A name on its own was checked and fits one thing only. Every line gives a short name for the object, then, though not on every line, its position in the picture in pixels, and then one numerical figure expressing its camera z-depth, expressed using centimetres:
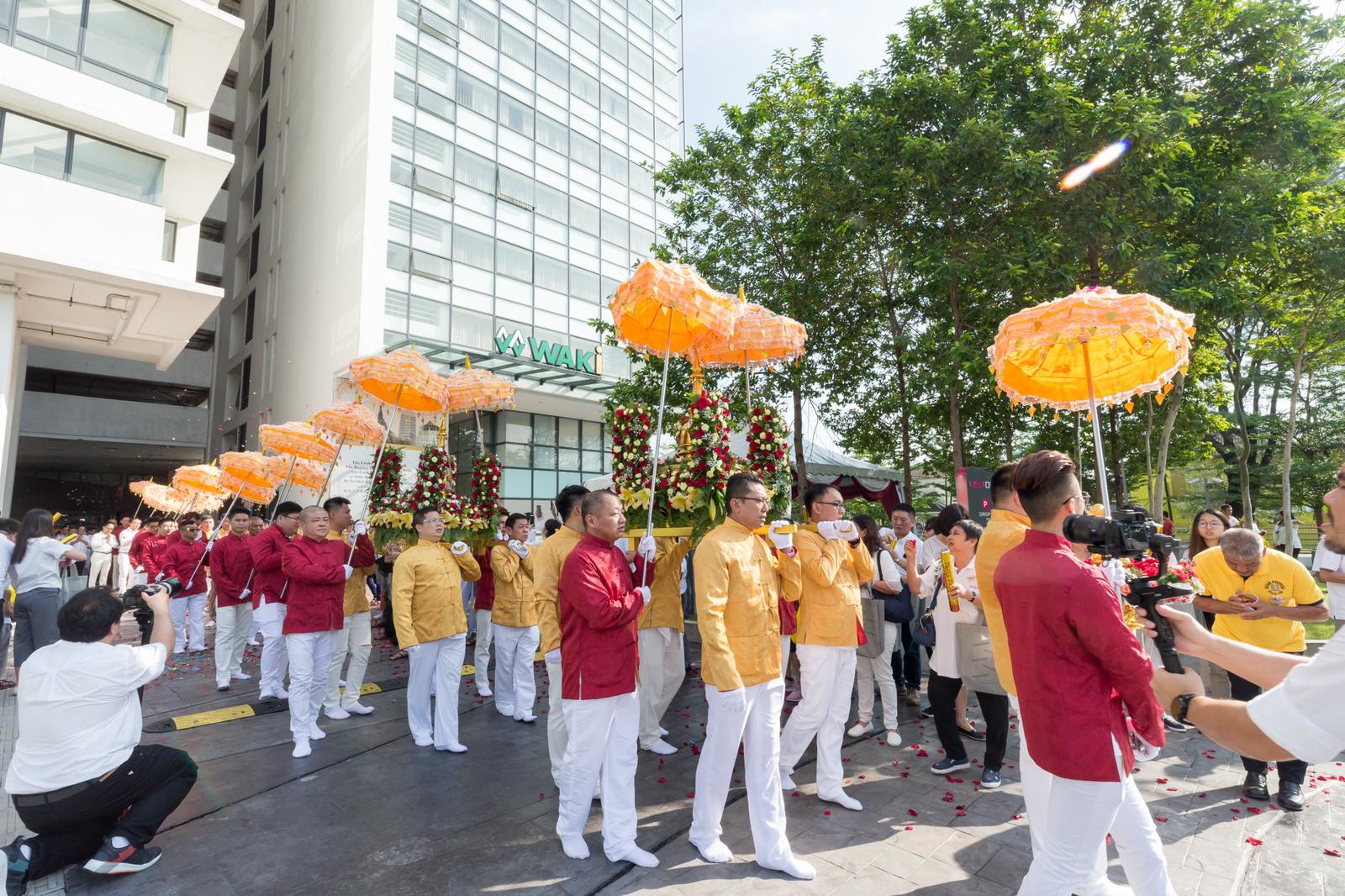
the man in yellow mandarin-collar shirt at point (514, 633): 670
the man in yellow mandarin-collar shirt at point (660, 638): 570
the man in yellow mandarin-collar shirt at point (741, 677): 373
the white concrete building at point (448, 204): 2031
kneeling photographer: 355
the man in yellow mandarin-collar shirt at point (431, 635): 578
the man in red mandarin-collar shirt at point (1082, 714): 260
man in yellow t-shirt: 472
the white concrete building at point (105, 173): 1177
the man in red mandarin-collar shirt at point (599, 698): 387
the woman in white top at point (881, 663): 601
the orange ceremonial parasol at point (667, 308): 485
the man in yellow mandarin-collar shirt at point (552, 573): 468
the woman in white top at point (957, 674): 481
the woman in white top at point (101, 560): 1680
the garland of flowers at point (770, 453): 546
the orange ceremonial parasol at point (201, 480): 1321
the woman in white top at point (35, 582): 723
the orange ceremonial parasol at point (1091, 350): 413
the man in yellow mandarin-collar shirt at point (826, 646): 457
